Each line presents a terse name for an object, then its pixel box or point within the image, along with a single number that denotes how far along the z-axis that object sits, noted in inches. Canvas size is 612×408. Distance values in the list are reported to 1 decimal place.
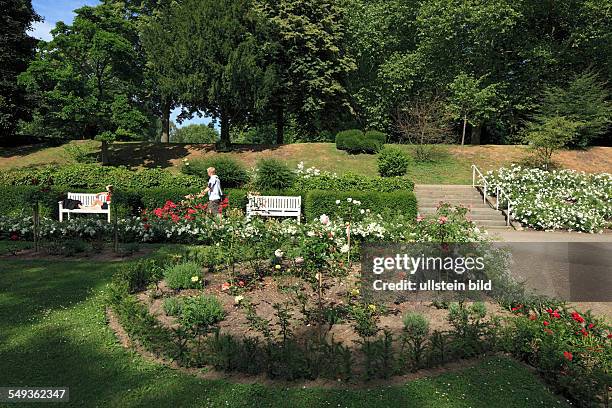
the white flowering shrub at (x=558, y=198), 501.0
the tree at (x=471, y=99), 961.5
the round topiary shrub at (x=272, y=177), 548.7
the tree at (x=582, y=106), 900.0
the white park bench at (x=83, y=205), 441.3
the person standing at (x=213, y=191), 383.9
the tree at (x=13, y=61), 975.0
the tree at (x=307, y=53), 994.7
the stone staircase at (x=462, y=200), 536.7
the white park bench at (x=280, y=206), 481.1
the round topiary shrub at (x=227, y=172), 563.2
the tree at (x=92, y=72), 767.7
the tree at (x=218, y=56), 853.8
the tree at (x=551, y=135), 722.2
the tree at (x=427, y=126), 905.5
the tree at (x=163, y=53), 868.0
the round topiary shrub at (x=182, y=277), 226.7
